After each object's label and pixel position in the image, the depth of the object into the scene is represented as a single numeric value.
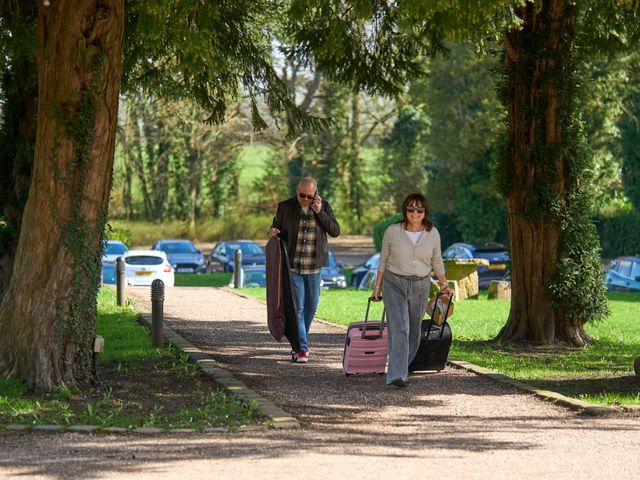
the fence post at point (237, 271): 32.00
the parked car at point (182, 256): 46.06
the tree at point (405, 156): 62.47
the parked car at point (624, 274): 36.91
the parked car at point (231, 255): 45.09
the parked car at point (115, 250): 39.53
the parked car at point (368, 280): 34.74
